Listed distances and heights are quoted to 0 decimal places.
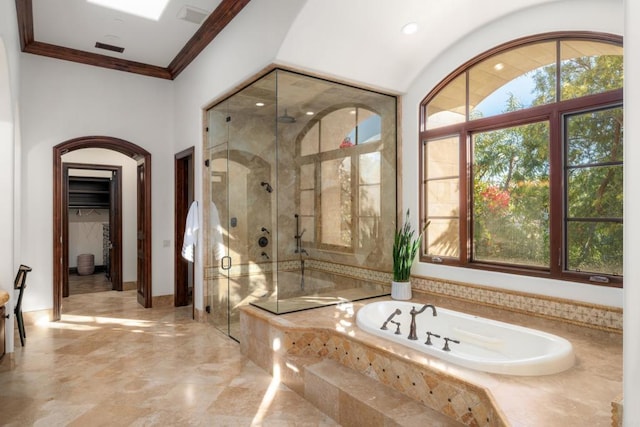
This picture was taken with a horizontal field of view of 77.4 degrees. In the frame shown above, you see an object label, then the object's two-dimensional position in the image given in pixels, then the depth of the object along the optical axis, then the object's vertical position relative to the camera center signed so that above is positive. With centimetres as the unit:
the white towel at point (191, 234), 484 -27
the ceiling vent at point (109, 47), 477 +201
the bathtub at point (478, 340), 219 -87
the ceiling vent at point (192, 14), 394 +200
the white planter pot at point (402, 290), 387 -77
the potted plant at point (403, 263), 387 -51
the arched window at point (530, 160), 279 +41
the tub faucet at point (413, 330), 268 -81
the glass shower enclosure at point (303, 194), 372 +18
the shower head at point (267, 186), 381 +25
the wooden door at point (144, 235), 550 -31
